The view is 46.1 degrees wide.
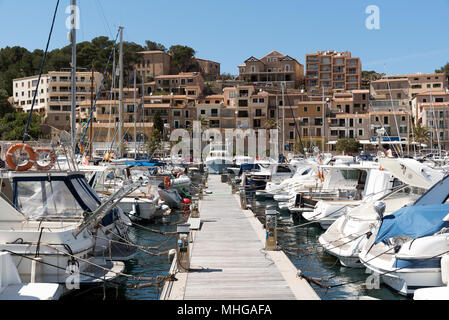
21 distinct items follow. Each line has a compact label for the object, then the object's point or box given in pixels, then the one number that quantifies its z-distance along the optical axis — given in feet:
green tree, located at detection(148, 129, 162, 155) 212.64
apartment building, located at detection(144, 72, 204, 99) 294.66
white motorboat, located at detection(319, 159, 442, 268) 48.61
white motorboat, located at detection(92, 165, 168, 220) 75.41
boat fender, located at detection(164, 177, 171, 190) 89.43
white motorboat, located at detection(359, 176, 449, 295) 37.37
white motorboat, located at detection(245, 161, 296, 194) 118.83
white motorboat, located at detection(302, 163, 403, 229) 67.36
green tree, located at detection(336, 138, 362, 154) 218.59
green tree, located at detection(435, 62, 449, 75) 336.08
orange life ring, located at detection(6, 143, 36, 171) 43.93
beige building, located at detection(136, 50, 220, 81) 352.69
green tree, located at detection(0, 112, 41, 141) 237.04
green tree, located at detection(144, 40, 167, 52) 429.38
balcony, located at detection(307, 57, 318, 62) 323.16
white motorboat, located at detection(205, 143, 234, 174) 185.88
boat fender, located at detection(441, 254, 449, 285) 36.52
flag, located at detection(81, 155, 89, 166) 71.74
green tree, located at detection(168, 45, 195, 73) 367.86
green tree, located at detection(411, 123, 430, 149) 219.41
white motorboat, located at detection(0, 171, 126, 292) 36.32
